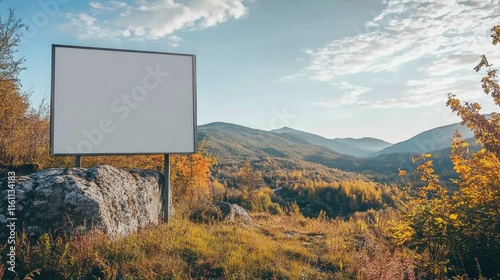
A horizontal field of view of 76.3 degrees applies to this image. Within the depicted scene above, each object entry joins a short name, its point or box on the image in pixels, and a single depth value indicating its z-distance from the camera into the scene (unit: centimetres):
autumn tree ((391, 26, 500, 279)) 585
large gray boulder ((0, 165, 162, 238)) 672
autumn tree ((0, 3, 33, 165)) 892
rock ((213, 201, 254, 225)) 1237
